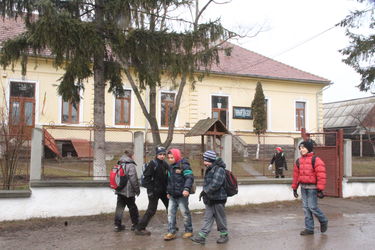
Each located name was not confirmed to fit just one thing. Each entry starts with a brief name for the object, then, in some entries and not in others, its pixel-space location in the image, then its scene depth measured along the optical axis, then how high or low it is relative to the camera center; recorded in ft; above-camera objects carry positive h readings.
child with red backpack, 24.12 -3.46
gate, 37.60 -2.17
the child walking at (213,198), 21.47 -3.31
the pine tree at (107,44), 28.45 +7.49
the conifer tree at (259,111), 77.61 +5.81
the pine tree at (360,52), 51.88 +12.19
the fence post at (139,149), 30.94 -0.80
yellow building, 65.92 +8.01
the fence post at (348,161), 39.99 -2.20
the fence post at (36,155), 28.19 -1.19
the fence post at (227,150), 34.73 -1.00
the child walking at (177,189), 22.45 -2.91
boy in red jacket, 23.02 -2.62
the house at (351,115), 102.54 +7.48
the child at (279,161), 40.47 -2.46
